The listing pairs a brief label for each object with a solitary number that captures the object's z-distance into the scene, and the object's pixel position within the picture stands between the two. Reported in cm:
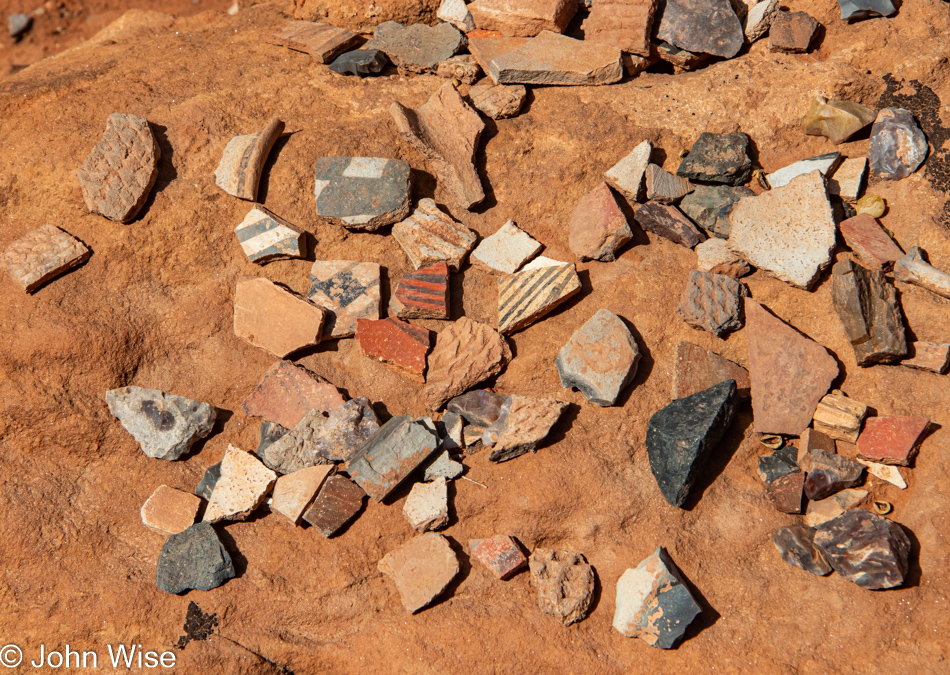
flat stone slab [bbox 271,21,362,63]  314
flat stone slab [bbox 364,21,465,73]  317
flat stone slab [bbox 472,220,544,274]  273
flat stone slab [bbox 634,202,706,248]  273
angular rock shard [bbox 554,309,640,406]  246
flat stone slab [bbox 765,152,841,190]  280
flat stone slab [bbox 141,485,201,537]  238
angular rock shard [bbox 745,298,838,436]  243
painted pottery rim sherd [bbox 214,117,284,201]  272
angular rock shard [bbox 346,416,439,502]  238
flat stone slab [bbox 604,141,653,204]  280
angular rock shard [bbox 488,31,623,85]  299
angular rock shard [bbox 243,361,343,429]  252
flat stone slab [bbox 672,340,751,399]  251
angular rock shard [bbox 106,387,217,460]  247
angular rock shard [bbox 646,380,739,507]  230
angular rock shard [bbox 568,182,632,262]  268
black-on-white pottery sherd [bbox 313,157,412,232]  270
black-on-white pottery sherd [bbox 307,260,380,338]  262
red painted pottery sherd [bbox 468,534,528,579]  231
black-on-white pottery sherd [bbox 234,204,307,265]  265
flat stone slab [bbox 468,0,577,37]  309
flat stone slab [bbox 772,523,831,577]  228
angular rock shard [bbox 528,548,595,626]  225
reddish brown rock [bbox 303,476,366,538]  235
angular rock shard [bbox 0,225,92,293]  256
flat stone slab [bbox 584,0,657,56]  303
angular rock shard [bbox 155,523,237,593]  231
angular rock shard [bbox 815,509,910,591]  218
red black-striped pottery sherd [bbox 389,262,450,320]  259
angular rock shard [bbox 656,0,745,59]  305
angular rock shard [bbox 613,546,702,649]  217
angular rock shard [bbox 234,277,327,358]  256
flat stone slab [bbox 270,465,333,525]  236
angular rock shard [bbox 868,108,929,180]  276
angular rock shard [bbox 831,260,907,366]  245
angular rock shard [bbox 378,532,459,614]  227
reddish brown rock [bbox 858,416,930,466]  233
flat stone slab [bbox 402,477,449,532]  236
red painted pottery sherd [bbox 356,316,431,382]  255
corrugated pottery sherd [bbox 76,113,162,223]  267
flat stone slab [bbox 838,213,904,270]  260
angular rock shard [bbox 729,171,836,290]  259
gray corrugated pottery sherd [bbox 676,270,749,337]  256
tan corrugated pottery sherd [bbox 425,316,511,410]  252
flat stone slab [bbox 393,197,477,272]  269
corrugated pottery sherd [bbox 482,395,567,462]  238
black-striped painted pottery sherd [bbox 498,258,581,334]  258
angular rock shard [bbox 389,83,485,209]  282
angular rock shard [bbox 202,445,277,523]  238
